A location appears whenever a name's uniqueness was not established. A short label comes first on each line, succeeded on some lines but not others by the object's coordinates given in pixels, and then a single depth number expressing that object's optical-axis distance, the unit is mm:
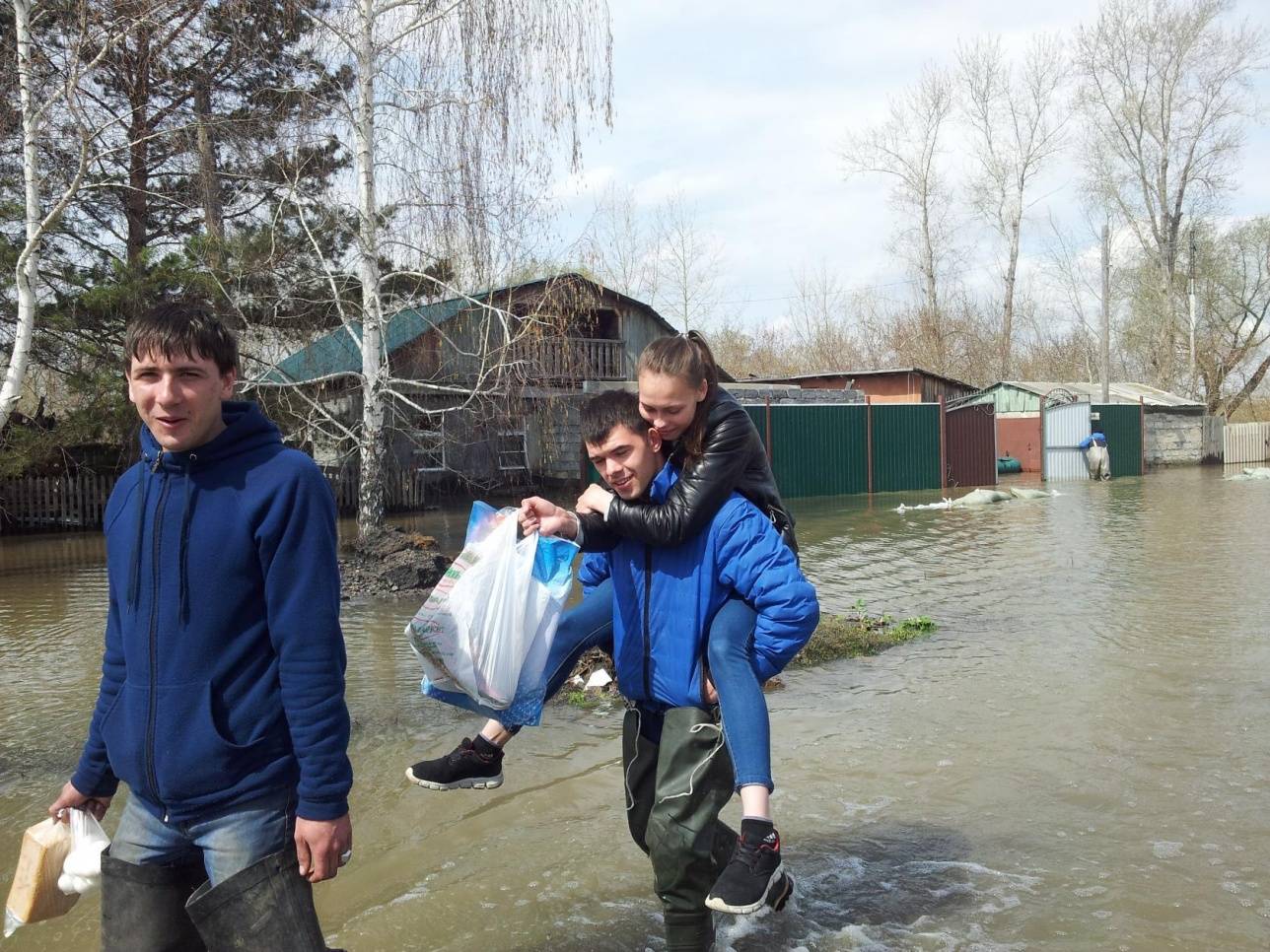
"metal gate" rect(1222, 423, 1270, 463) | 38000
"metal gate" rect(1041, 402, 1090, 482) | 29547
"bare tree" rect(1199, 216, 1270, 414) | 44531
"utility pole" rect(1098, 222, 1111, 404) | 31547
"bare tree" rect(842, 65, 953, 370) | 46156
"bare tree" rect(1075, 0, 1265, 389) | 42562
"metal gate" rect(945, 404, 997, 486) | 26156
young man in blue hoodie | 2217
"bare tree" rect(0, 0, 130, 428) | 8500
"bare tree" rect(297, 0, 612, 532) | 12133
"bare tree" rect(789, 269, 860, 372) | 50844
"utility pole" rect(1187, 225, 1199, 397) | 42875
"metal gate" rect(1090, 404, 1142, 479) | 30594
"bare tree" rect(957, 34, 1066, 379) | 44625
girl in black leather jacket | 2729
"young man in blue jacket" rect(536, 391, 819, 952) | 2869
